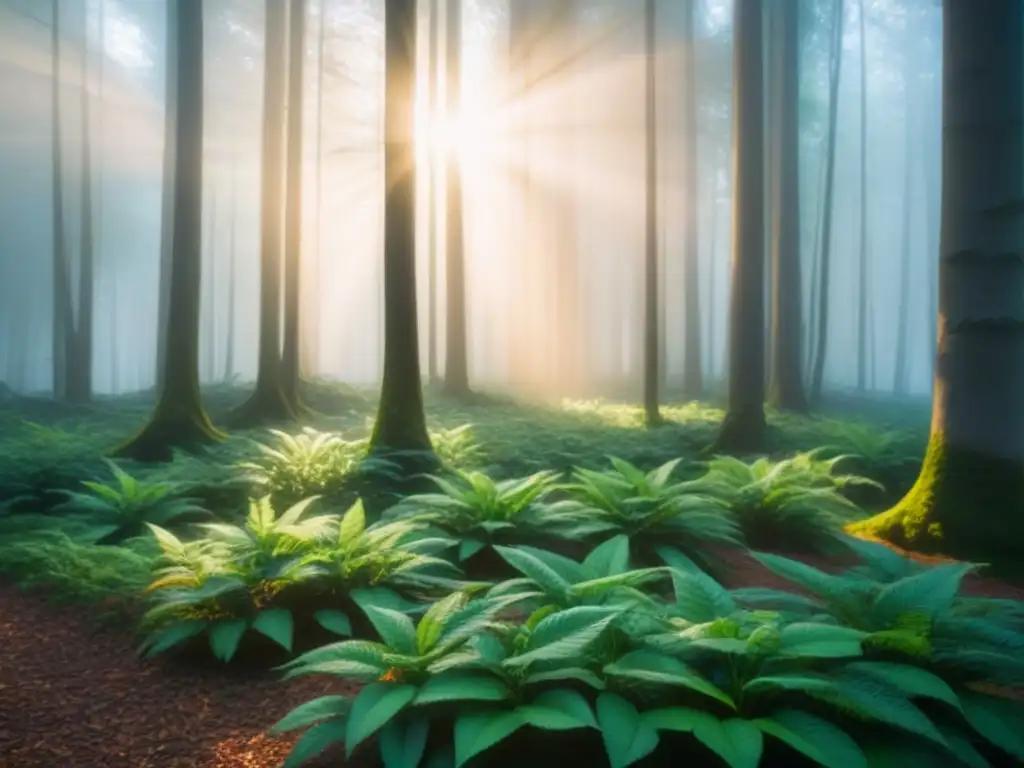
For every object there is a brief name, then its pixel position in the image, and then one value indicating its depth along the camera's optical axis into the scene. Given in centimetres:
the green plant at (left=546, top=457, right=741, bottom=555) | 591
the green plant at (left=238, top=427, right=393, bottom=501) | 814
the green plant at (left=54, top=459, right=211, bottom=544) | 677
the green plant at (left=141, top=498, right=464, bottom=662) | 425
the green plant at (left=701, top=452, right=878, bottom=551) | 676
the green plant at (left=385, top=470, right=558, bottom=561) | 594
